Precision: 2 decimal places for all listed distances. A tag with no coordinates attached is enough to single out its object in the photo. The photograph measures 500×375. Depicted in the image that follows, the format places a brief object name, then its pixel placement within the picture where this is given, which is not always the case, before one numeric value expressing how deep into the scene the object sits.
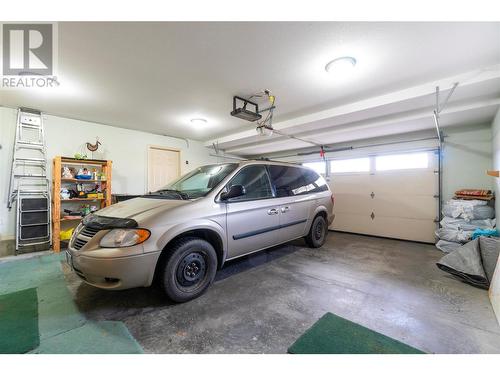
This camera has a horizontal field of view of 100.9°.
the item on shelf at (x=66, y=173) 3.96
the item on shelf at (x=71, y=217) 3.92
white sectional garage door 4.42
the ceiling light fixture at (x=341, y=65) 2.25
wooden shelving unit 3.74
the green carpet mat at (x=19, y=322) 1.43
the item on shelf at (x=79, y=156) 4.05
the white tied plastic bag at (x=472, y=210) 3.36
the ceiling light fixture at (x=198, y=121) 4.26
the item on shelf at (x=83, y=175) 4.07
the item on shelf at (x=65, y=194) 3.93
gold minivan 1.76
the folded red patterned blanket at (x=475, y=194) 3.48
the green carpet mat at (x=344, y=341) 1.39
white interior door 5.40
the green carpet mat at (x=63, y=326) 1.44
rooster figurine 4.38
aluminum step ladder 3.62
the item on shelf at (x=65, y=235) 3.90
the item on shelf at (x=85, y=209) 4.17
